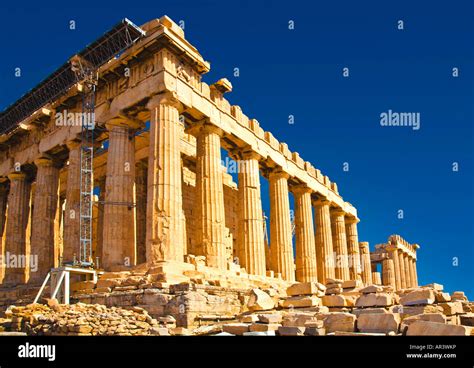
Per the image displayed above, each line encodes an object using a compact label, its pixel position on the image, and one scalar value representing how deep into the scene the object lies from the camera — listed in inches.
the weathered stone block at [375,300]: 638.5
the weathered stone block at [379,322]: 484.1
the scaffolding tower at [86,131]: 1040.2
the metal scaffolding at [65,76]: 973.1
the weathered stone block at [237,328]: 515.5
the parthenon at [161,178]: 925.8
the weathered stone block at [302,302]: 695.1
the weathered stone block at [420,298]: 625.0
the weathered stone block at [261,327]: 511.7
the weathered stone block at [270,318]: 549.8
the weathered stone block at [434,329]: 403.2
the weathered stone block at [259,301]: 707.4
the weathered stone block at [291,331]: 468.3
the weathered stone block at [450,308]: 609.6
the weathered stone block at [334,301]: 704.5
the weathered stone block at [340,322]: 506.3
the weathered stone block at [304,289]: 762.9
